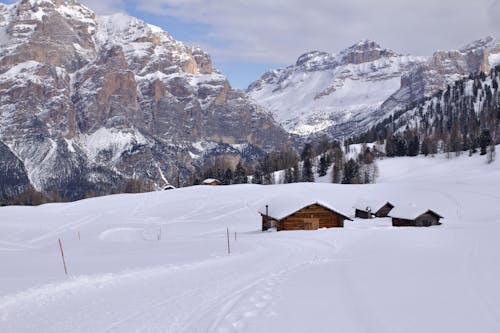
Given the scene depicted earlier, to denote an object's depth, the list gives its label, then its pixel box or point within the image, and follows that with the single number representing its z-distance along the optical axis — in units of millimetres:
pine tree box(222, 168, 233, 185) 149500
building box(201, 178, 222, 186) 133500
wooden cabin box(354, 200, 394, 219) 79062
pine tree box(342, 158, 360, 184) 132662
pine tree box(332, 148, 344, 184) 139625
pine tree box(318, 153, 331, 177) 150375
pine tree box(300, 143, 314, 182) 142250
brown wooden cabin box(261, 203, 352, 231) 53062
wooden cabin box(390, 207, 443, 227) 60219
